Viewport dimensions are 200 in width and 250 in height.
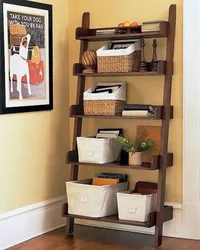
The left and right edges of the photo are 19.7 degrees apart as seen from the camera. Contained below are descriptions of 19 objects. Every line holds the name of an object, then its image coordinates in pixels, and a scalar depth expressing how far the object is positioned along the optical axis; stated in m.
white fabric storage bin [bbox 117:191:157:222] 4.10
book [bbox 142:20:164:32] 4.16
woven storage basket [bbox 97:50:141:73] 4.23
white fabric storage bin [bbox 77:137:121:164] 4.27
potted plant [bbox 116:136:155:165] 4.20
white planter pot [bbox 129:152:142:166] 4.21
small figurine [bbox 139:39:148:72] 4.25
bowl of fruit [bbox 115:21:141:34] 4.28
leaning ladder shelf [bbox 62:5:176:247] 4.11
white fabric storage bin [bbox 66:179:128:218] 4.22
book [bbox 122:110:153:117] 4.16
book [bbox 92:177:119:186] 4.38
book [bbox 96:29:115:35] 4.37
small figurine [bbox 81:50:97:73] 4.36
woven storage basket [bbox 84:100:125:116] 4.27
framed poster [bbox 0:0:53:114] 4.05
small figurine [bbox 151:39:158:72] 4.20
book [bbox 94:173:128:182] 4.46
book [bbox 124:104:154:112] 4.16
